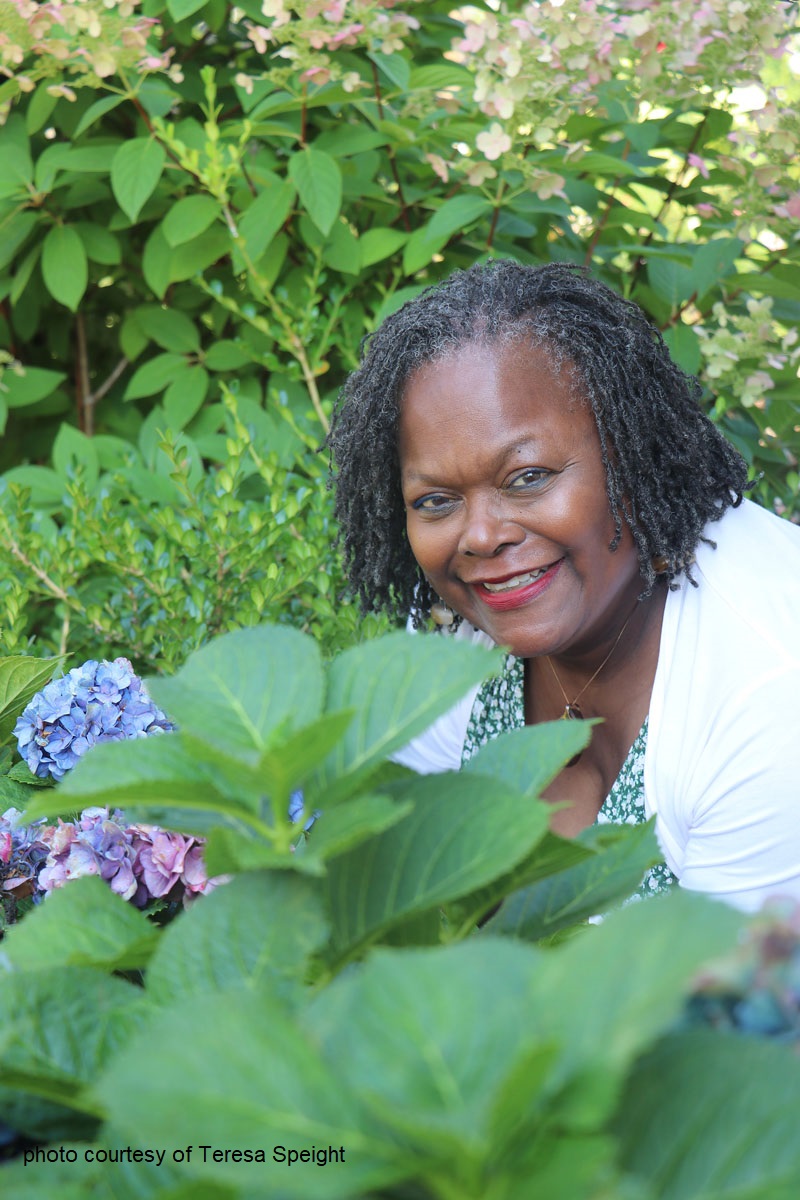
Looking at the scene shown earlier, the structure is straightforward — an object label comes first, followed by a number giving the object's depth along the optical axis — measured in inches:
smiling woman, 62.1
